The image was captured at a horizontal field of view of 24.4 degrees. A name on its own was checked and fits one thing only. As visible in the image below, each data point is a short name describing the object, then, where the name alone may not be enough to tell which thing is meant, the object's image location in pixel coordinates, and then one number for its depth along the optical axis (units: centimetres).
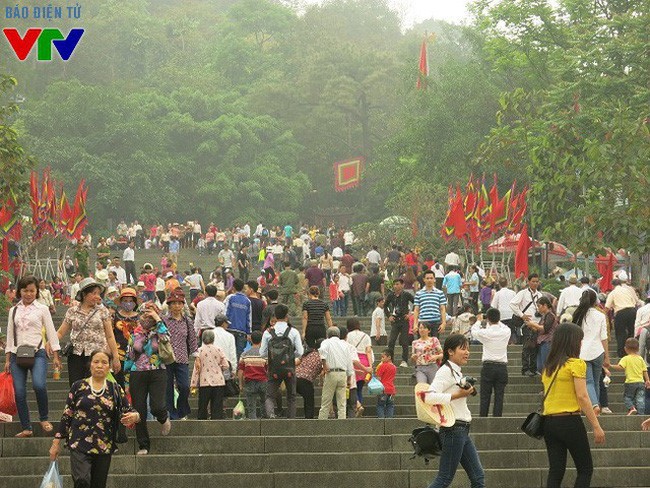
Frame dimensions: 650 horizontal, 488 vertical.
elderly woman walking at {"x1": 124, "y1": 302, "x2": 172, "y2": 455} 1537
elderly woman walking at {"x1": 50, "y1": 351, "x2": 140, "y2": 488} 1173
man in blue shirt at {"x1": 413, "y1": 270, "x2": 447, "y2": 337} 2078
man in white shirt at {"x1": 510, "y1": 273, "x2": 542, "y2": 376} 2092
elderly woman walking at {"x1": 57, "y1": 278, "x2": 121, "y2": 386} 1502
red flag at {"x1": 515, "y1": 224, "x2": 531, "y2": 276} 3278
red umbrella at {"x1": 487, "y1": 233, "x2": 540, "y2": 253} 3705
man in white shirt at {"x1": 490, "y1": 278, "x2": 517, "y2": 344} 2359
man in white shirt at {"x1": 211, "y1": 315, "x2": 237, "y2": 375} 1811
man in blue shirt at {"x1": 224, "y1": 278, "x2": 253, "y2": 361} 2086
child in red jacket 1830
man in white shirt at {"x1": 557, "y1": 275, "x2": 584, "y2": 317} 2111
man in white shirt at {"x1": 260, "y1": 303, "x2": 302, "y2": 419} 1786
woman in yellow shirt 1140
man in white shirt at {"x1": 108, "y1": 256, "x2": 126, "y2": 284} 3094
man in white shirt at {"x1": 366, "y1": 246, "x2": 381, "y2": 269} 3835
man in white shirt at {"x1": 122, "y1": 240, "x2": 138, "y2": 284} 3941
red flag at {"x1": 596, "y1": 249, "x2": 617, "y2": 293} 3089
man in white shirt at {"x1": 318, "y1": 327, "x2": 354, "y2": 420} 1770
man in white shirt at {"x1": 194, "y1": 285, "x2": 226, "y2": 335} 2058
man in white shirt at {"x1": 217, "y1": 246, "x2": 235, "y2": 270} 4434
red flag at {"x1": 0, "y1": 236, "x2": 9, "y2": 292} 3274
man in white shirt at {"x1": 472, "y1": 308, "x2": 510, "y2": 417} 1755
